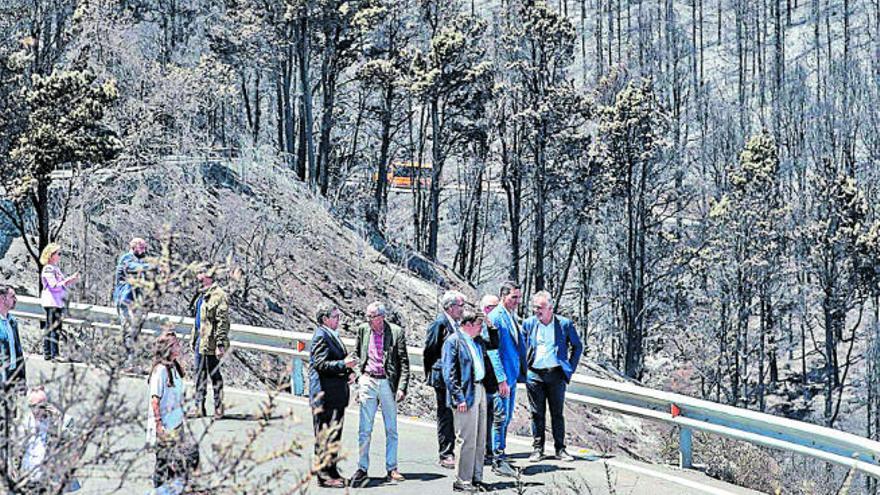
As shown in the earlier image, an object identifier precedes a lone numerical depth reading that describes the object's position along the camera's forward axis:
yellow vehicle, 58.71
